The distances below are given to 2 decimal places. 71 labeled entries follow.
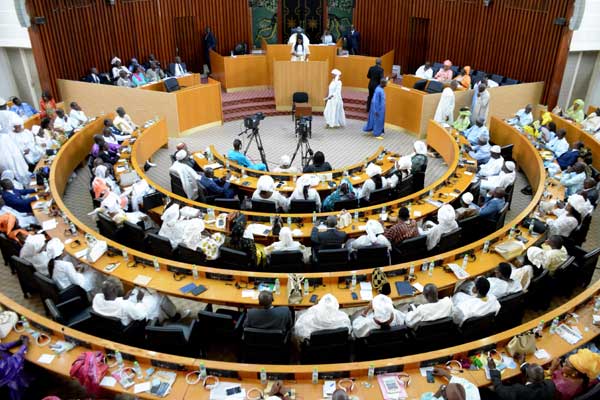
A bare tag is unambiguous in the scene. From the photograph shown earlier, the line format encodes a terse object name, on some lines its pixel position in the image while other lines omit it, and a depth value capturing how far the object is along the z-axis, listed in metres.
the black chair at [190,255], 7.70
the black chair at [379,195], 9.38
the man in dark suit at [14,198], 8.91
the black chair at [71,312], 6.39
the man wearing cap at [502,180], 9.98
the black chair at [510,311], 6.44
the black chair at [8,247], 7.77
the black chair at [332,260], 7.41
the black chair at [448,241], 8.01
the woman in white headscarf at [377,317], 5.90
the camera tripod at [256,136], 11.59
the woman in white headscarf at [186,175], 10.05
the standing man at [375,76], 15.00
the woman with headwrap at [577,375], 5.12
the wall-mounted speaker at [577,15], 13.49
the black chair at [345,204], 9.16
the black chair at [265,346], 5.82
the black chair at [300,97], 15.55
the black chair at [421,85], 15.00
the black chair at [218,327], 6.04
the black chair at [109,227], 8.41
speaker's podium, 15.48
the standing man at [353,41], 18.70
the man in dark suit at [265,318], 5.95
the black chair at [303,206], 8.96
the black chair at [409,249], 7.79
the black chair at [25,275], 7.20
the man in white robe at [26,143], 11.31
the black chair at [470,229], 8.66
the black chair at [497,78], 15.64
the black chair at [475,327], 6.10
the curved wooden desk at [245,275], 6.72
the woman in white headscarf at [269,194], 9.03
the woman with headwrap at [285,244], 7.49
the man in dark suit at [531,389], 4.91
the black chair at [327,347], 5.81
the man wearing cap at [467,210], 8.67
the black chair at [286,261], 7.34
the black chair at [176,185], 10.21
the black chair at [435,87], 14.28
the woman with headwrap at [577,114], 12.99
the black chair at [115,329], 6.18
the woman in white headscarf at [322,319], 5.95
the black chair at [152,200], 9.02
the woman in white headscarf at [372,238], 7.72
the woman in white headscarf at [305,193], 9.18
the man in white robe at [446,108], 13.41
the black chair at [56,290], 6.78
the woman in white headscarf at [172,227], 8.05
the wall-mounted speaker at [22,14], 12.95
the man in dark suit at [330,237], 7.73
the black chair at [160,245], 7.92
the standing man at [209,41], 18.48
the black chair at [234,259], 7.44
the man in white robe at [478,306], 6.16
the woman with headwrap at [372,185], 9.51
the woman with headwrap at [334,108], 14.66
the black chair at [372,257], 7.49
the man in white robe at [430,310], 6.04
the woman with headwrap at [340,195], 9.21
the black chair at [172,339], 5.82
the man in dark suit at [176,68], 16.81
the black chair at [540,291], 6.93
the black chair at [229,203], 9.20
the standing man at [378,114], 13.92
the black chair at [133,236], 8.26
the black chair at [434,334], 5.98
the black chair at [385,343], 5.88
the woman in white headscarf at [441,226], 8.05
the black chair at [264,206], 8.95
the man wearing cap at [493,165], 10.68
